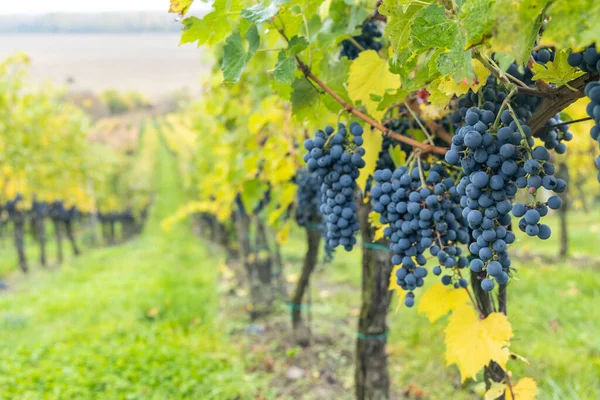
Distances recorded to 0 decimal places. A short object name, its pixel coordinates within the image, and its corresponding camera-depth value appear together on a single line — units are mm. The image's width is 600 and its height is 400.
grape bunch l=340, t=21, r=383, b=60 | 1826
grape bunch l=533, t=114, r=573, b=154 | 1260
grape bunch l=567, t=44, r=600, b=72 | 801
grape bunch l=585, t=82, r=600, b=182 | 726
